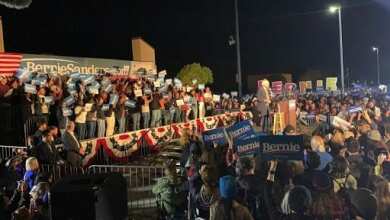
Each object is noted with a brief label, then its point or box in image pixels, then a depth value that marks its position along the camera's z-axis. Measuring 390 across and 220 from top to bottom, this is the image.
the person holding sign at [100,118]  15.59
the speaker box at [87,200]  5.92
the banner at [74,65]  18.67
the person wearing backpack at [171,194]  8.16
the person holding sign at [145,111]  17.91
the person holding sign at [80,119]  14.94
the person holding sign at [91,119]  15.28
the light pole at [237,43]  24.89
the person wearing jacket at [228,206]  6.04
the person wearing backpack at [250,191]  7.38
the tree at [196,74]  42.11
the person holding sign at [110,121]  16.00
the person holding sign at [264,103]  18.56
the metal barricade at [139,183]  10.61
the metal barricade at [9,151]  12.13
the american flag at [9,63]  16.86
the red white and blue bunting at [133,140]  14.66
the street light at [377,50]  86.56
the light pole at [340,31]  32.66
